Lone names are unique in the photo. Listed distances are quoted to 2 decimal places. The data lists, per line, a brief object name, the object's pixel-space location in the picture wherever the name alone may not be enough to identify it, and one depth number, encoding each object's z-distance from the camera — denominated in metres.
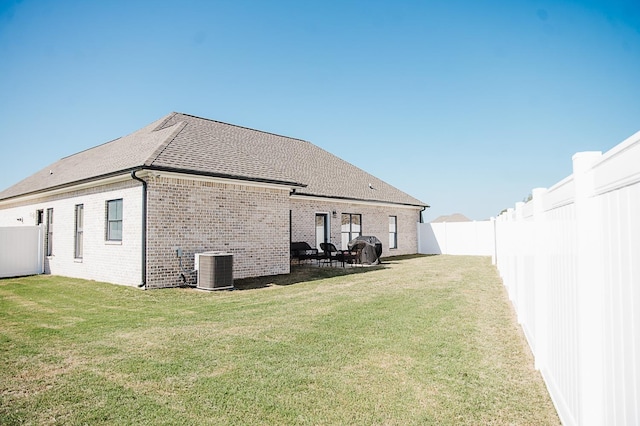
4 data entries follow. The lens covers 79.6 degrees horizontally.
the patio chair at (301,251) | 16.75
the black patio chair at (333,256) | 17.03
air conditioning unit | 11.16
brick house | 11.54
